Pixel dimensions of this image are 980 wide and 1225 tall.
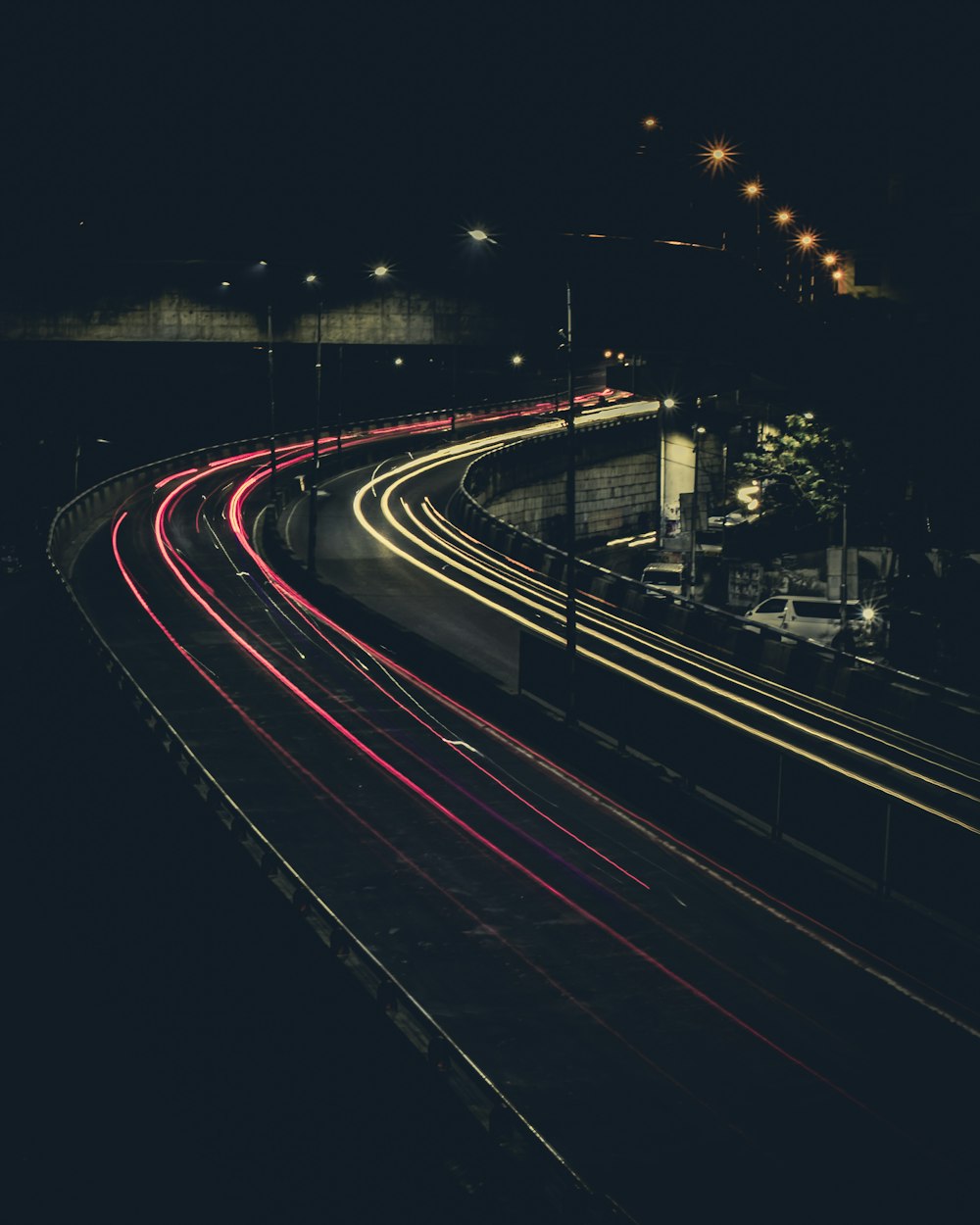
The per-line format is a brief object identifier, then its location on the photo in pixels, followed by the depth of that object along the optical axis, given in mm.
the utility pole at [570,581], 30877
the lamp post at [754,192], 109006
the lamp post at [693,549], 60859
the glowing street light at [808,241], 103125
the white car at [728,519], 82344
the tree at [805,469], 65750
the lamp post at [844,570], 47625
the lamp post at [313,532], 50938
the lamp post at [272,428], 64206
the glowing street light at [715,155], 106312
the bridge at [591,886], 16797
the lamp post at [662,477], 79412
